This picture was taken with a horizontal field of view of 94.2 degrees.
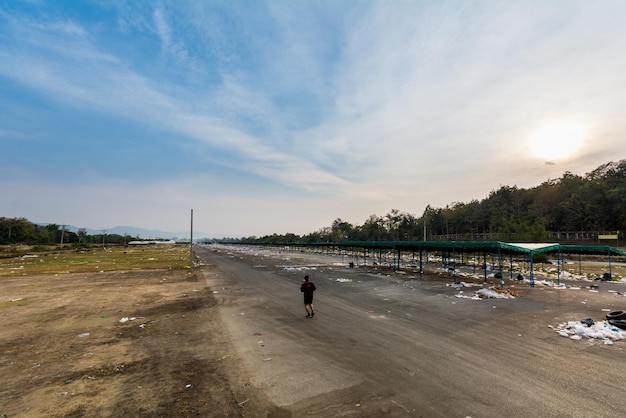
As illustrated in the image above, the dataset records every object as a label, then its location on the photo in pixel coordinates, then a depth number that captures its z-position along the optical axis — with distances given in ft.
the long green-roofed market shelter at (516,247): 70.90
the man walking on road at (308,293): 44.78
